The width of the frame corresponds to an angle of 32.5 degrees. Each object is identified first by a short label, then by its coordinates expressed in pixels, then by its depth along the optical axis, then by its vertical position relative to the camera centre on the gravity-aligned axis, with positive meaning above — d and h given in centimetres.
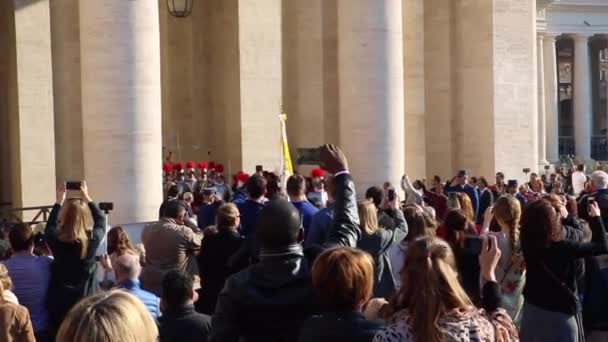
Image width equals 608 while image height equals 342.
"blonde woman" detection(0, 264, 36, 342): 681 -111
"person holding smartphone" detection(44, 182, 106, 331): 904 -93
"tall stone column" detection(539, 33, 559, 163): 6338 +239
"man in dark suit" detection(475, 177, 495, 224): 1928 -111
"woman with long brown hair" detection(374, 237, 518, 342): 495 -79
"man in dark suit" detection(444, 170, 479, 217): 2017 -92
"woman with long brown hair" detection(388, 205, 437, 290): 974 -81
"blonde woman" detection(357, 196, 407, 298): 948 -89
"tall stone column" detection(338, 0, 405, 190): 2183 +124
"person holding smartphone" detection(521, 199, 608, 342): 790 -105
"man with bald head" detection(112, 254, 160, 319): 725 -91
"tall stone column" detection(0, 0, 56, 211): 2166 +107
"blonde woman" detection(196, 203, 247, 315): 995 -98
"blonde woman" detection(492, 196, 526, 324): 898 -102
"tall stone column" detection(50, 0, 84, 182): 2220 +135
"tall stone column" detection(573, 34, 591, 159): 6912 +269
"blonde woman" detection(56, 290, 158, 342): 372 -62
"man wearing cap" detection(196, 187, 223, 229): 1434 -91
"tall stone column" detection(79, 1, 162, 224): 1777 +84
